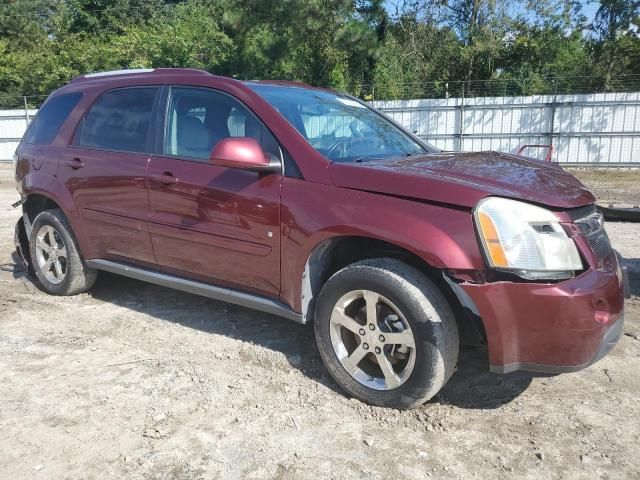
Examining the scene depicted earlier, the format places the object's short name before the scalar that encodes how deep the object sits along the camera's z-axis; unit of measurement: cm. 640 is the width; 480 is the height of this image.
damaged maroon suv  265
